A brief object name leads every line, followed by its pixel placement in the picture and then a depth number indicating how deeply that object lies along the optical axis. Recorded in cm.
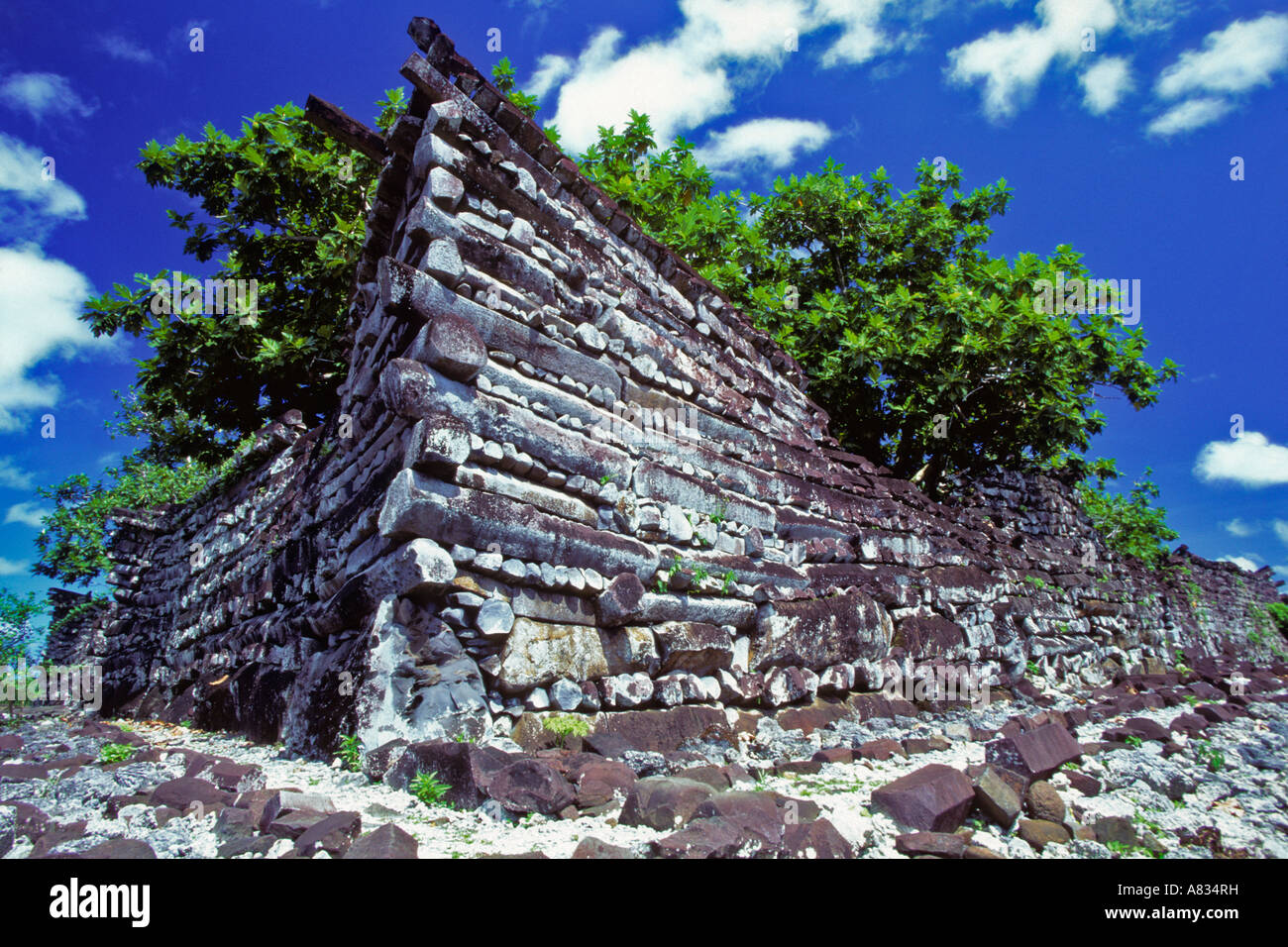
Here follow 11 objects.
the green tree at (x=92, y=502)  1836
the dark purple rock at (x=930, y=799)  204
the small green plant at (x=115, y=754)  309
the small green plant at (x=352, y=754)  249
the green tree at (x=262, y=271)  1020
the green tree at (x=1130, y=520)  1558
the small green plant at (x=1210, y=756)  317
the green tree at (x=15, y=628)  802
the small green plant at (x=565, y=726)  286
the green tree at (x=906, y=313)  954
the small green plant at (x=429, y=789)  216
